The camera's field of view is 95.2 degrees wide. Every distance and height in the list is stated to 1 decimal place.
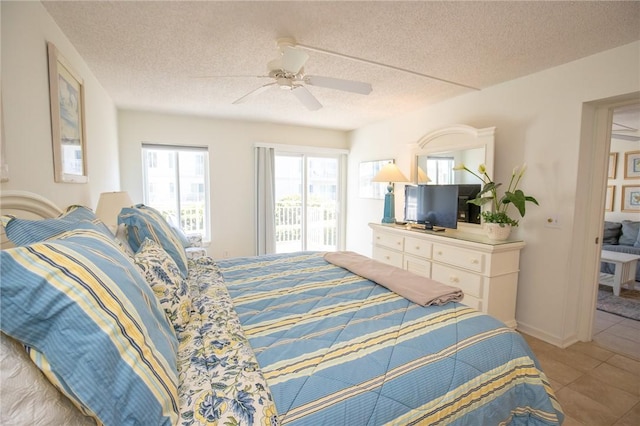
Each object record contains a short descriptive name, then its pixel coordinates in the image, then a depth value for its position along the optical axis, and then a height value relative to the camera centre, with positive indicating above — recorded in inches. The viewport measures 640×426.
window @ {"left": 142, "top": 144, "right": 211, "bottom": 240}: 162.9 +3.4
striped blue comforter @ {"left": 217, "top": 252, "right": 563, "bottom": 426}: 35.9 -23.9
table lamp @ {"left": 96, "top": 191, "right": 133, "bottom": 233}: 89.5 -5.6
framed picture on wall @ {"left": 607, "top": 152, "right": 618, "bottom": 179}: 188.9 +20.9
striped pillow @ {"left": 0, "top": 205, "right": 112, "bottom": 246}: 34.9 -5.4
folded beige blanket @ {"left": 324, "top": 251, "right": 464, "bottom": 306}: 60.7 -20.8
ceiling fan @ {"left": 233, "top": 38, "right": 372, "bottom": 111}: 71.7 +31.6
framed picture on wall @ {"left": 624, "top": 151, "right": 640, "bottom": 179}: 180.4 +20.0
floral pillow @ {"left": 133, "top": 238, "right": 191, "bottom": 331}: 47.1 -16.2
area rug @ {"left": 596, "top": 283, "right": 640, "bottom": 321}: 123.2 -48.3
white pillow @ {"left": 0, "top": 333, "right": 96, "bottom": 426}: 23.2 -17.2
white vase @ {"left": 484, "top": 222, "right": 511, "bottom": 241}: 103.4 -12.8
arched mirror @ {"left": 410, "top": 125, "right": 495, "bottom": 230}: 115.0 +17.4
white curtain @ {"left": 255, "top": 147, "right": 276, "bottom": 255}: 181.5 -5.1
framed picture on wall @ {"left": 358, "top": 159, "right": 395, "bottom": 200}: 178.1 +6.9
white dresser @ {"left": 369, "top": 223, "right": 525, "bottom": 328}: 100.3 -26.5
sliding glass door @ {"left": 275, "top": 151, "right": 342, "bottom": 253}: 196.2 -6.6
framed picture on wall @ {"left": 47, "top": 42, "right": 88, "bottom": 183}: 67.3 +17.4
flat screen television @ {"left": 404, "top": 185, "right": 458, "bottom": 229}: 123.0 -5.2
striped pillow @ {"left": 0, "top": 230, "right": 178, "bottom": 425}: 24.5 -13.0
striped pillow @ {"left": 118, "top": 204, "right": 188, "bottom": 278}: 68.3 -10.3
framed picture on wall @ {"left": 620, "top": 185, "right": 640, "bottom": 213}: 182.1 -1.4
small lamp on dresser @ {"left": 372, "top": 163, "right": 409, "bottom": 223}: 145.2 +6.4
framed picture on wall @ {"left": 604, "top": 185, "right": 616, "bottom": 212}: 191.5 -0.4
